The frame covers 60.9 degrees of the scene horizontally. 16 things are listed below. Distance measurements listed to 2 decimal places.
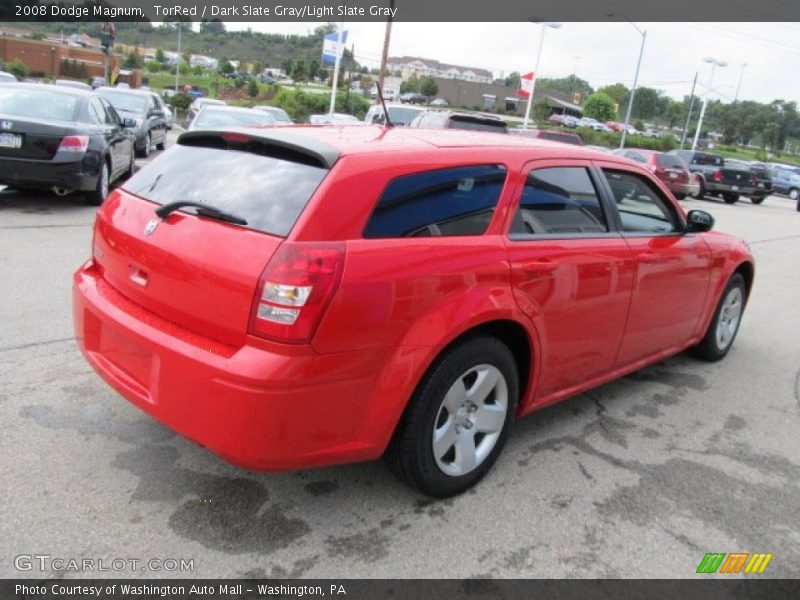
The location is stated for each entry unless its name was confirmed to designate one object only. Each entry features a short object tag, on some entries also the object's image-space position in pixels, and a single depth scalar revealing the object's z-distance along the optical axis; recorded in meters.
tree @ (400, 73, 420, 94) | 117.88
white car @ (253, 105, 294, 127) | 20.11
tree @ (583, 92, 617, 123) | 102.50
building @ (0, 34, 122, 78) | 73.44
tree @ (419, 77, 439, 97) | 106.98
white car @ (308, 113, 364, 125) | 25.26
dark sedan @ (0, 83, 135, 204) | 8.09
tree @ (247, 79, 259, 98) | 70.62
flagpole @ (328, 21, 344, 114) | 27.54
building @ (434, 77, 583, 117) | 116.88
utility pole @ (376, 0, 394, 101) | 29.59
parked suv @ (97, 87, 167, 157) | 16.25
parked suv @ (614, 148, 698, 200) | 21.61
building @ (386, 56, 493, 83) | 168.50
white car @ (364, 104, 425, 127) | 18.23
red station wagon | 2.47
